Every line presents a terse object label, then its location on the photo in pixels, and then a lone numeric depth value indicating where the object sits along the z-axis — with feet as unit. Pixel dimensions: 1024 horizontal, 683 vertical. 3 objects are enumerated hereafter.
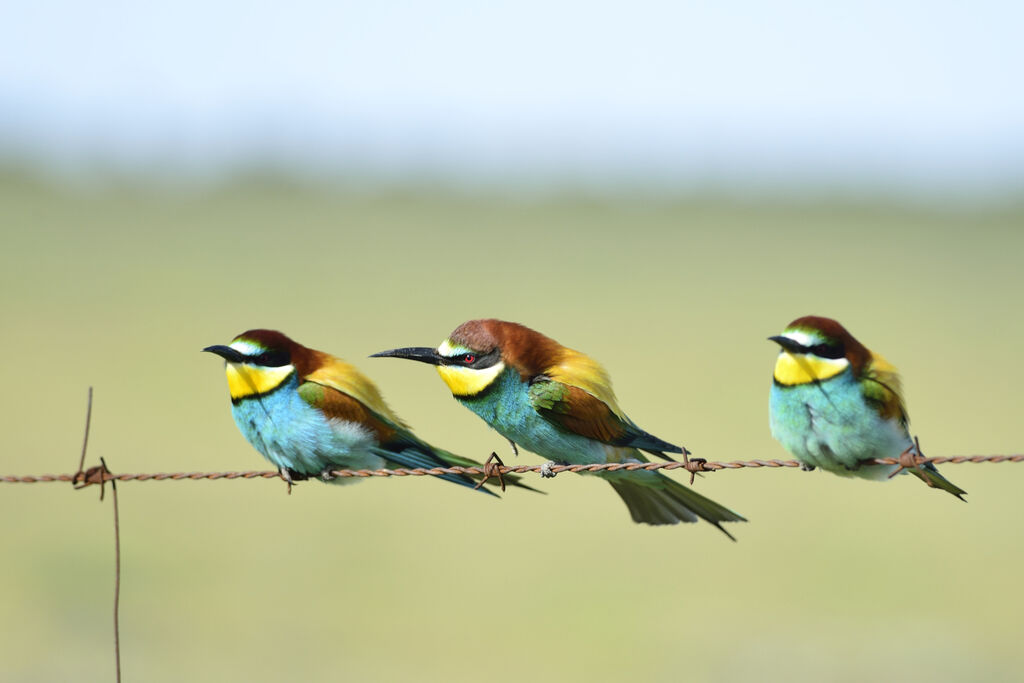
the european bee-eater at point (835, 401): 20.84
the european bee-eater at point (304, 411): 25.18
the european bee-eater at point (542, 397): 23.75
